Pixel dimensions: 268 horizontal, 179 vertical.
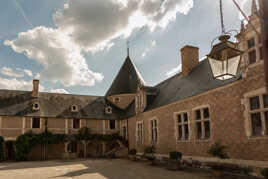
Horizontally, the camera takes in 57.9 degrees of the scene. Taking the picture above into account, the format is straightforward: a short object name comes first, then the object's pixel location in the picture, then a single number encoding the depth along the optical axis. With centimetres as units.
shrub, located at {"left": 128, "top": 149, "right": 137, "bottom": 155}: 1670
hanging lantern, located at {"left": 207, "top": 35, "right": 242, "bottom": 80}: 353
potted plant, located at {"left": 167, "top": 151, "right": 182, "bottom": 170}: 1084
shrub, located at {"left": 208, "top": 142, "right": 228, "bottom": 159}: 890
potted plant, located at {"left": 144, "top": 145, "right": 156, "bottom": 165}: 1398
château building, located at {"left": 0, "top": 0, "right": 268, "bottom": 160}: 834
